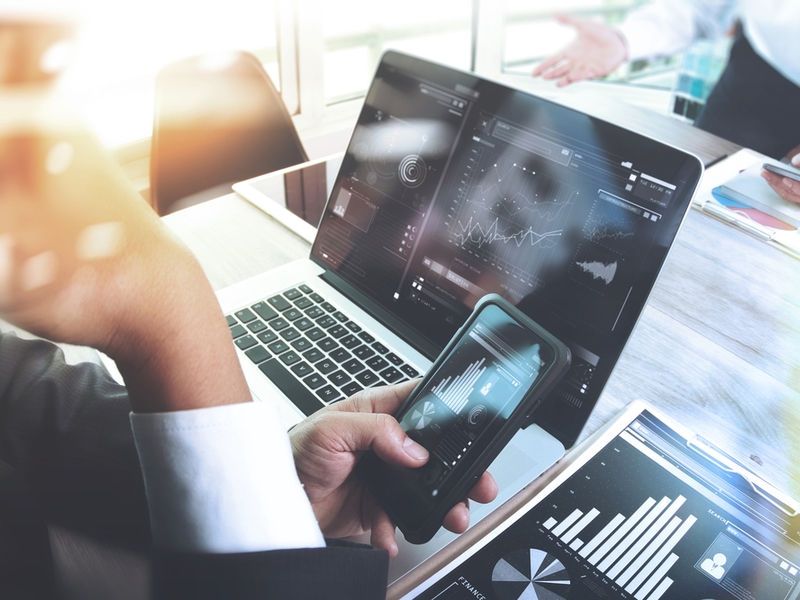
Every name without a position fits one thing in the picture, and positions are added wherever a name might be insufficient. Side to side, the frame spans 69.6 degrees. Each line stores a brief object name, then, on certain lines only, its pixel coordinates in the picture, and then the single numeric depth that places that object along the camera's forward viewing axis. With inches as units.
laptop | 23.3
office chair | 56.5
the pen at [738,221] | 39.9
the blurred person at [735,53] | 70.6
